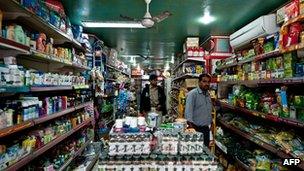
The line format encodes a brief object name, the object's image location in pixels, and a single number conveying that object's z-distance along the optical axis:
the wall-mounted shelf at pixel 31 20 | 1.84
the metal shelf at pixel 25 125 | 1.64
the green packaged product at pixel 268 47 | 2.55
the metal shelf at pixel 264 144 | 2.08
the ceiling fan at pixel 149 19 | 2.85
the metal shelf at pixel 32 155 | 1.79
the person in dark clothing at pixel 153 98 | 4.45
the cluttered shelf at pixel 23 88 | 1.63
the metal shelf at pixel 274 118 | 1.95
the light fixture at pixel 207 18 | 3.62
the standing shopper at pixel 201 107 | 3.30
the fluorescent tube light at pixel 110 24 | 4.00
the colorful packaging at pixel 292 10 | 2.01
